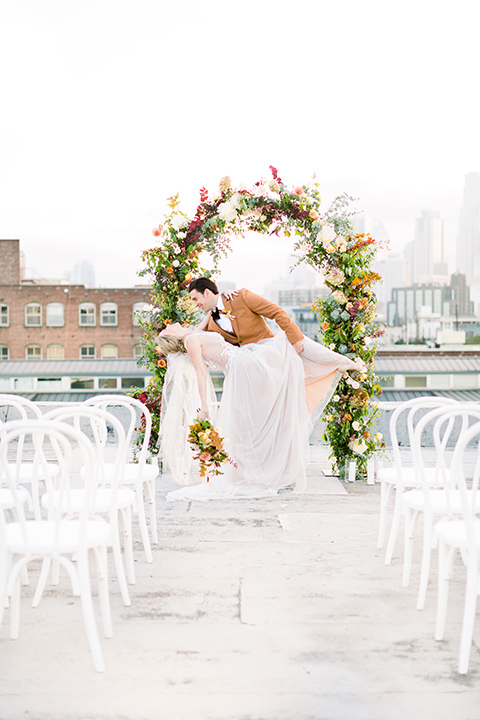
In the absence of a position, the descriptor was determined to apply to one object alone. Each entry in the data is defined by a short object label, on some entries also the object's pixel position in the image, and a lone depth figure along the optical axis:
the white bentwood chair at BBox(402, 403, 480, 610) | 3.13
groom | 5.79
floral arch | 6.21
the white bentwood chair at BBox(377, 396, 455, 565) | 3.71
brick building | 50.72
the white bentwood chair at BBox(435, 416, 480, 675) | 2.53
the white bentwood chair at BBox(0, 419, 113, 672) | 2.54
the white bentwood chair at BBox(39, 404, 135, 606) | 3.15
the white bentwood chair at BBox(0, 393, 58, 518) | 3.62
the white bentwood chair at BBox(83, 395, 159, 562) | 3.75
